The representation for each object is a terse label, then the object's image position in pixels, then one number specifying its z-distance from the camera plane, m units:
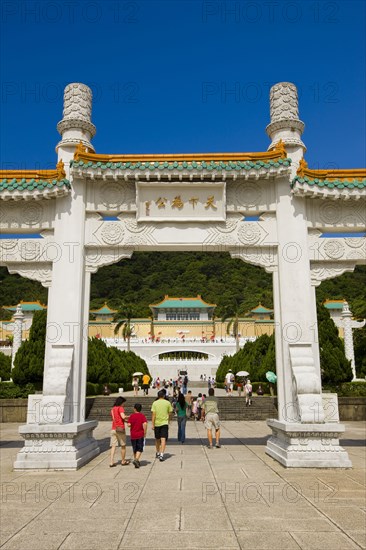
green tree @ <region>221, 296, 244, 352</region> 42.88
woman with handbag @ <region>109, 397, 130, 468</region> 8.32
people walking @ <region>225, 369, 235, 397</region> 25.97
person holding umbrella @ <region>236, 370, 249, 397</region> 25.94
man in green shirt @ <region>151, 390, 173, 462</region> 8.84
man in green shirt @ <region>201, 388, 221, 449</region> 10.44
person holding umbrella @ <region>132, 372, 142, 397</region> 25.76
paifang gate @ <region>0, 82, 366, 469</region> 9.16
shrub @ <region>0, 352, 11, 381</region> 31.50
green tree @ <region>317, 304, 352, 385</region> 22.27
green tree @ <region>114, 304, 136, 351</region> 45.53
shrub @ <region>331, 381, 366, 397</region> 20.05
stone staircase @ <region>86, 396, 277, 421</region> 18.88
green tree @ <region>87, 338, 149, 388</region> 25.42
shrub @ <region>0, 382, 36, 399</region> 19.78
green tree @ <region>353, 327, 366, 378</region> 32.25
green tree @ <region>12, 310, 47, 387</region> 21.11
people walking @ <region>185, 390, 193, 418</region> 16.30
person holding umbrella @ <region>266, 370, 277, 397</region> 20.16
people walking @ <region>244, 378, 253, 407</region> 19.85
